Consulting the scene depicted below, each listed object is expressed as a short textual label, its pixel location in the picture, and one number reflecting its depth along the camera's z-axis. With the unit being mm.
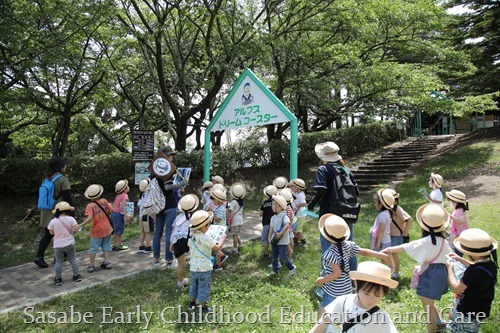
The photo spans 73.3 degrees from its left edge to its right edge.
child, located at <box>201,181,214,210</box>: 6836
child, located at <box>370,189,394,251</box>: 4801
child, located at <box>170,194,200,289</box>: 4699
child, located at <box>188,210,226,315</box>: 4109
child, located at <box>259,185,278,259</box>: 5974
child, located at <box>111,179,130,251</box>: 6922
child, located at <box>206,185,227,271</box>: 5664
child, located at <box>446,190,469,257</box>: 4809
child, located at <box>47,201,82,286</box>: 5289
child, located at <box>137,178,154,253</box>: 7001
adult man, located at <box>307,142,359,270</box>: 4246
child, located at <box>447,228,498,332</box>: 2893
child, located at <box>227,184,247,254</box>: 6578
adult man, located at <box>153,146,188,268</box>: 5781
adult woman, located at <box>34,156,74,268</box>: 6141
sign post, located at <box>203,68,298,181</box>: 7297
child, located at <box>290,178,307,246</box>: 6629
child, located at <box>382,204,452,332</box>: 3293
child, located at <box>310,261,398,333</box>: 2156
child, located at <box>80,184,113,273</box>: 5770
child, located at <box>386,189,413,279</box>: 4965
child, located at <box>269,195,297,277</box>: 5047
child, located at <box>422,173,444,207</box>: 5782
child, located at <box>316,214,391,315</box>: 3225
